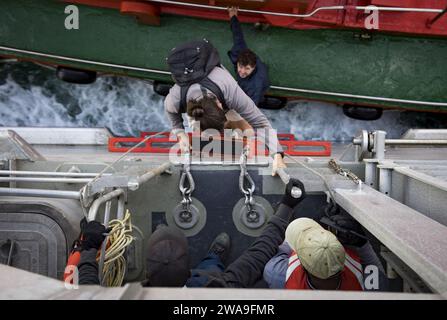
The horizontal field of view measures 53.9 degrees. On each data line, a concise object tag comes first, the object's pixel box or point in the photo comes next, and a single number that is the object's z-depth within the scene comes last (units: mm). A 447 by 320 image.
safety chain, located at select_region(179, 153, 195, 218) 2281
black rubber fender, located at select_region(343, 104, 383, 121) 4328
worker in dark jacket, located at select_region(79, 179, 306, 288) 1562
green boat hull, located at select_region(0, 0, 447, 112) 4008
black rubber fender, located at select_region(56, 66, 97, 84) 4301
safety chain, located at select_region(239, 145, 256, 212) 2287
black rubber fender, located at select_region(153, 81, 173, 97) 4312
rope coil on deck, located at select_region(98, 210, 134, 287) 1612
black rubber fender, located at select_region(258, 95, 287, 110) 4285
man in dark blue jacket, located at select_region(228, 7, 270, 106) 3668
